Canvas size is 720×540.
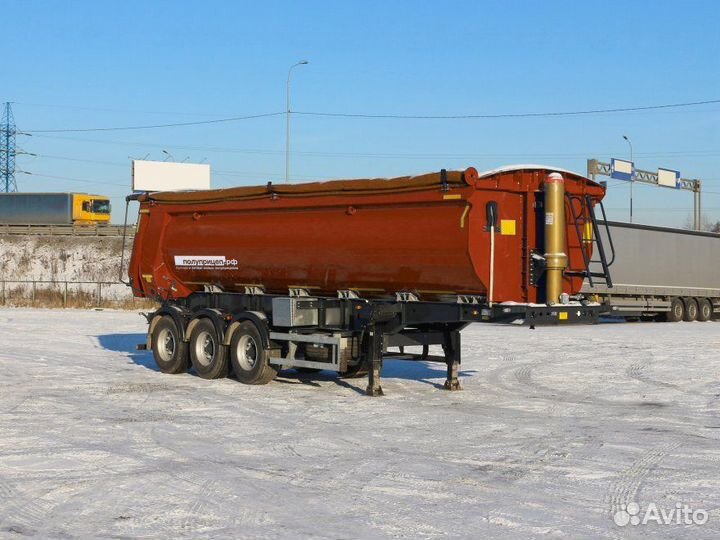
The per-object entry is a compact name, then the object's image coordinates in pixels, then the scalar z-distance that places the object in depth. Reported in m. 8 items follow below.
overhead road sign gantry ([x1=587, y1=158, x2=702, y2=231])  57.16
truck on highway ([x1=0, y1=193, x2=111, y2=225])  74.50
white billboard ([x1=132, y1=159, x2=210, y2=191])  85.06
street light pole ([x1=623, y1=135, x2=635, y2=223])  59.88
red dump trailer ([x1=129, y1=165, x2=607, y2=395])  12.94
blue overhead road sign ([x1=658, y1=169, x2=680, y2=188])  62.88
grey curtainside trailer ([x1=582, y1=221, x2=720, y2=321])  33.78
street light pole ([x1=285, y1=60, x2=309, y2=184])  41.02
